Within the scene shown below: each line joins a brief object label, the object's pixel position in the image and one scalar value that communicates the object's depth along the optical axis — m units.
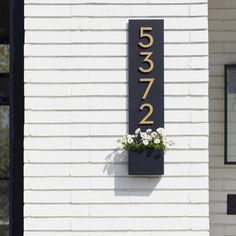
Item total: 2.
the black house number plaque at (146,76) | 6.95
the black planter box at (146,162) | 6.89
